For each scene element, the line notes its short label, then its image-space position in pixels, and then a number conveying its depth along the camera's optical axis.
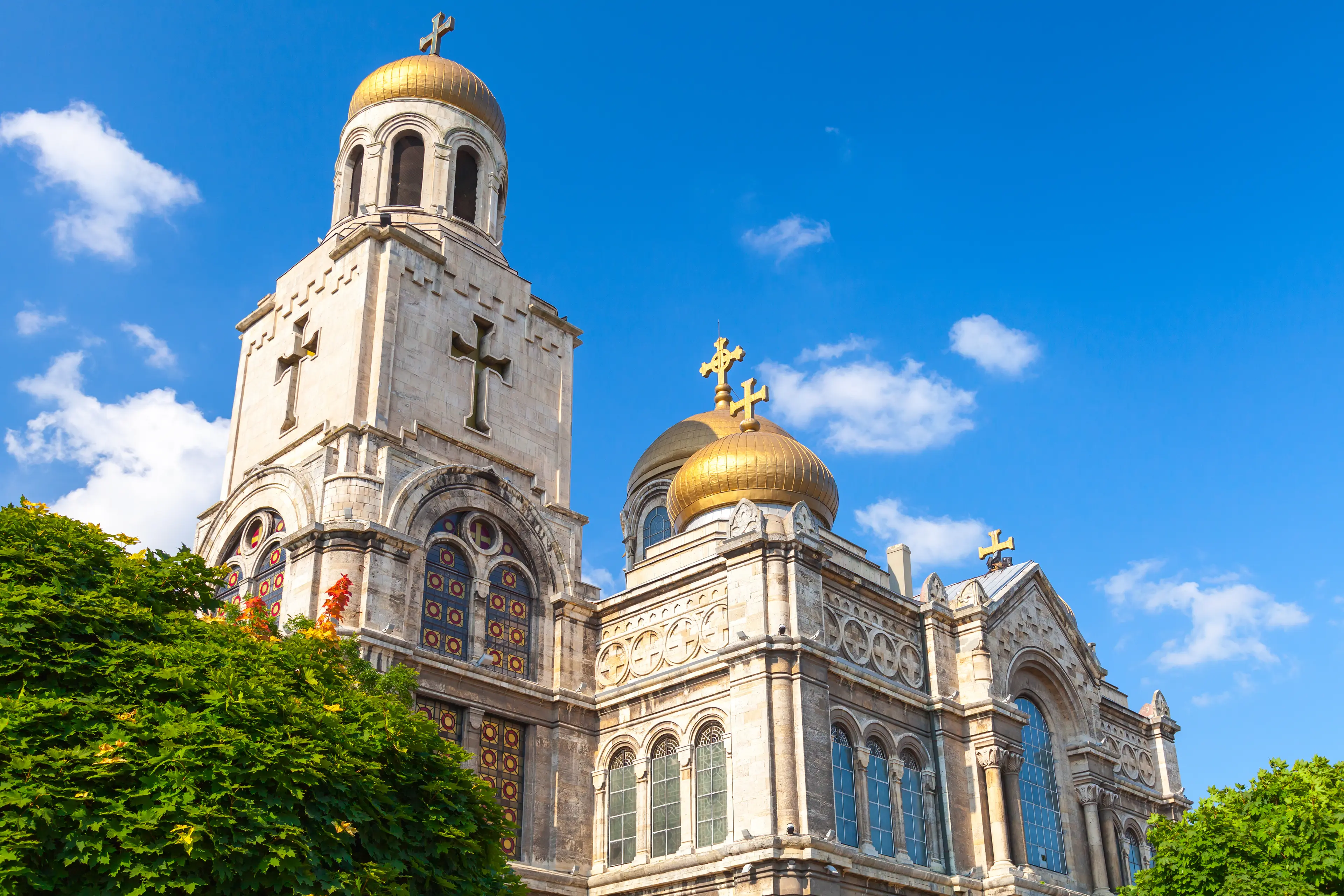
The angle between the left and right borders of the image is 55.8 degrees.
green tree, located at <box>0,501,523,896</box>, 12.91
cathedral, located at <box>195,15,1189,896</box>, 24.58
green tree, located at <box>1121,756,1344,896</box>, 21.61
